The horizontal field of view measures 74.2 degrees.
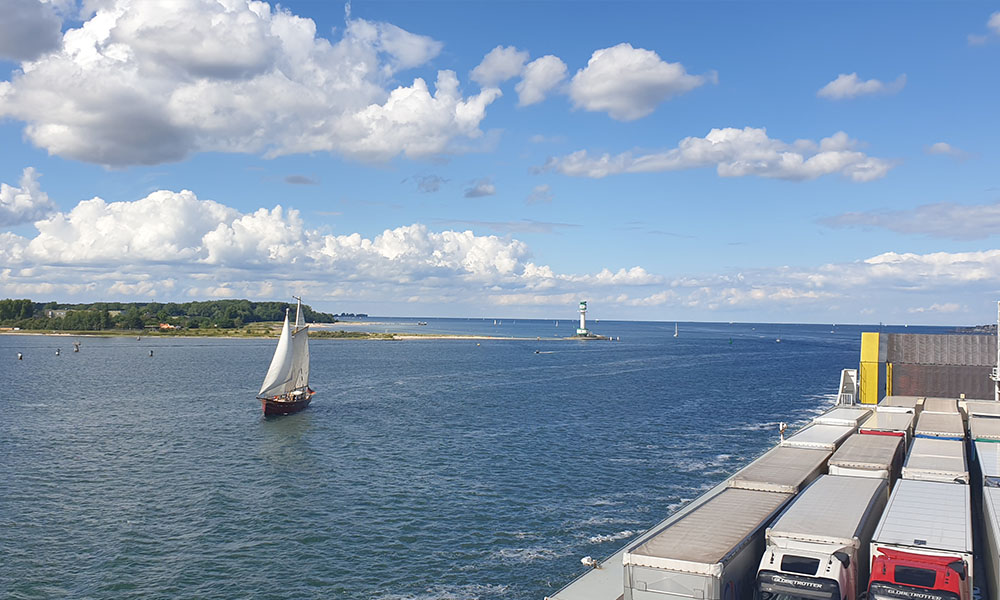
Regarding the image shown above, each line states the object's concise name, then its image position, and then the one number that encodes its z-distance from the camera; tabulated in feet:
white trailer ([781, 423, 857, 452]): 133.65
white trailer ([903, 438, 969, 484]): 106.83
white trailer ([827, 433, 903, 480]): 108.68
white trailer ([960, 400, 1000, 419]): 178.60
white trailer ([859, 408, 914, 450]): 145.70
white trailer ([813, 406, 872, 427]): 165.09
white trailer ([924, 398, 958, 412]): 200.64
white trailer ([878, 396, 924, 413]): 199.66
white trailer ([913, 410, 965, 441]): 145.62
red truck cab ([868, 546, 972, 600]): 67.51
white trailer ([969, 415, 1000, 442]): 137.80
